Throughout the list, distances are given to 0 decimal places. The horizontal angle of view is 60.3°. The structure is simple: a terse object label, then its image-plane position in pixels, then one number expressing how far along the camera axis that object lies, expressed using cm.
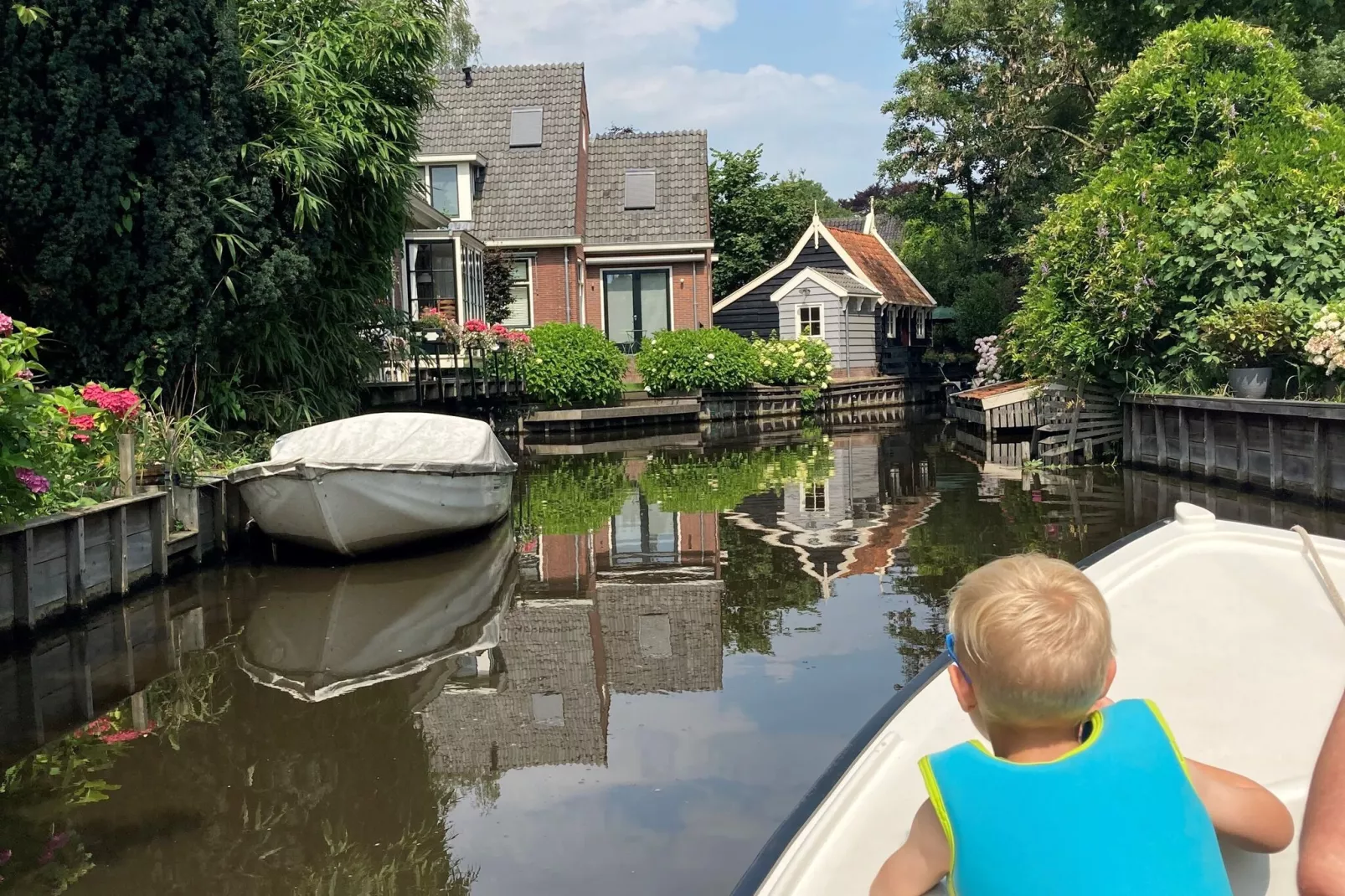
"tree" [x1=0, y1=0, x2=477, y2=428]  970
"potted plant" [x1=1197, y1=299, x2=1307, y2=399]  1317
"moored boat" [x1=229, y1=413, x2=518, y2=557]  952
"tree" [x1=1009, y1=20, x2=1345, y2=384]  1419
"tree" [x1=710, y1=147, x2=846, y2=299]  4291
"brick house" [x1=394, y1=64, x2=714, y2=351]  3300
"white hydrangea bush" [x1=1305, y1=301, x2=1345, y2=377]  1170
